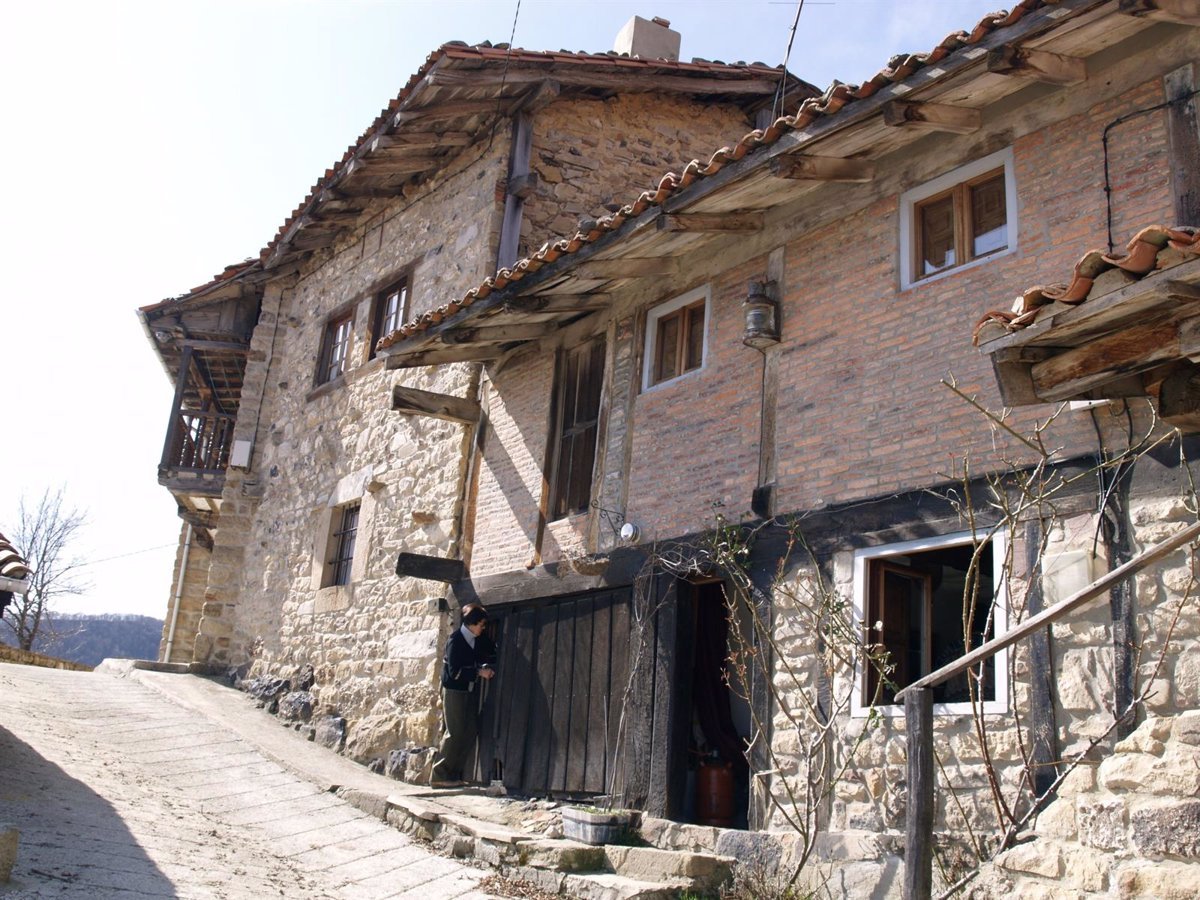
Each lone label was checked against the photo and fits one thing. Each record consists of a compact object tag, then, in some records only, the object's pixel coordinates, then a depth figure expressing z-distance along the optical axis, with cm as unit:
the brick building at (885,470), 468
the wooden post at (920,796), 423
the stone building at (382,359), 1055
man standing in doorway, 929
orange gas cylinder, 739
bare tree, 2589
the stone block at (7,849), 509
